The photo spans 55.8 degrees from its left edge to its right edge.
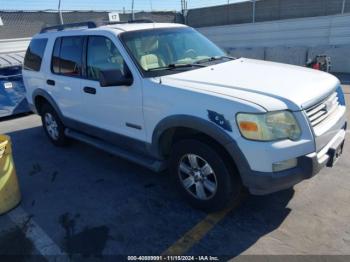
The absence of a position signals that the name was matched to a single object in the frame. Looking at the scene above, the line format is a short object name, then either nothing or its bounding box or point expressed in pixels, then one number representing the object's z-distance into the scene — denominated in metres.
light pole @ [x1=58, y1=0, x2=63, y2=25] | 12.08
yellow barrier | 3.56
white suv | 2.77
